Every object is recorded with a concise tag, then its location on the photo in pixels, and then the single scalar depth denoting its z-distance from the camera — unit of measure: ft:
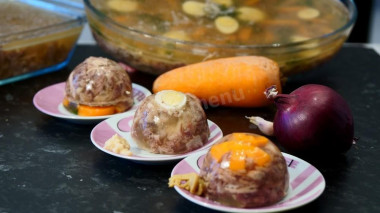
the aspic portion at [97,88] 3.07
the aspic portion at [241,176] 2.38
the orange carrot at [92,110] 3.07
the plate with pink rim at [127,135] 2.68
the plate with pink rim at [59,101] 3.02
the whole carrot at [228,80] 3.20
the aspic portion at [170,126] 2.75
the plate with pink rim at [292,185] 2.35
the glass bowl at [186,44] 3.31
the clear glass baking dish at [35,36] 3.46
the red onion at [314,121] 2.76
